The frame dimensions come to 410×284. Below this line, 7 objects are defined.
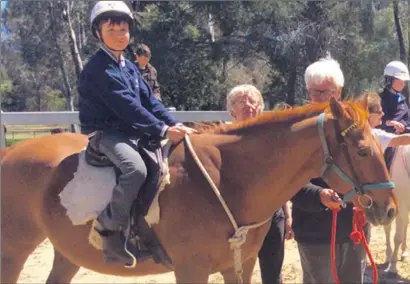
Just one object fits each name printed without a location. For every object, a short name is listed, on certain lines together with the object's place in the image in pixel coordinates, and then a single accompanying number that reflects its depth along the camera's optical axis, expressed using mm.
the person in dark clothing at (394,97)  6406
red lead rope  3493
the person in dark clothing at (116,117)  3266
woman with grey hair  3971
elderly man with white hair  3646
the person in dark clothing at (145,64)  7039
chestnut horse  3027
